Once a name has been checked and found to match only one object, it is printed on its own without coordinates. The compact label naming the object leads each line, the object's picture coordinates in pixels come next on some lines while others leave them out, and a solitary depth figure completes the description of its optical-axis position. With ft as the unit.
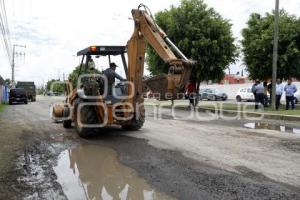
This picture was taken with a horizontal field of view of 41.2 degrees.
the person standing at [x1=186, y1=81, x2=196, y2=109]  79.98
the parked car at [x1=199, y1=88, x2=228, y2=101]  155.63
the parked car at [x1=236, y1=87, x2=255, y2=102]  139.38
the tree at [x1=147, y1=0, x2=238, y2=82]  79.92
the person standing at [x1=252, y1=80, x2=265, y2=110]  70.03
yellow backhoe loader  35.09
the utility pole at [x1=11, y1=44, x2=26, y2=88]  225.07
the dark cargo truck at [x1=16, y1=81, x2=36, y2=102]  153.07
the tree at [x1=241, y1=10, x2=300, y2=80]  76.64
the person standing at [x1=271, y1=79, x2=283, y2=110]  70.02
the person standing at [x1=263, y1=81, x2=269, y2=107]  77.22
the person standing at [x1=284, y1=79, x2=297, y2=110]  66.54
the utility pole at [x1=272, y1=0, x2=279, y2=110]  66.95
